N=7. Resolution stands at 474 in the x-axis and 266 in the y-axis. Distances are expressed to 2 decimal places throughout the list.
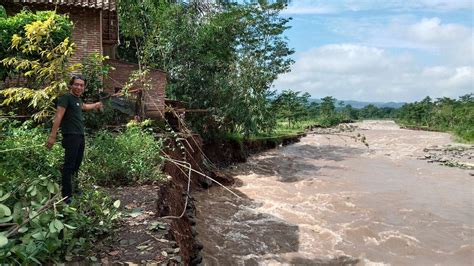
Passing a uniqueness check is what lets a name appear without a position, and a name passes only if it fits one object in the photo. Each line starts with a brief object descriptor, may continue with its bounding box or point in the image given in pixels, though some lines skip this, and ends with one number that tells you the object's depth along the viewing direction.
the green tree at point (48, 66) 5.63
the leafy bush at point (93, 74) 9.93
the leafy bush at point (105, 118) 9.88
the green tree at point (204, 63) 15.95
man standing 4.71
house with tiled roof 11.08
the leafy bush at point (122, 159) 6.60
